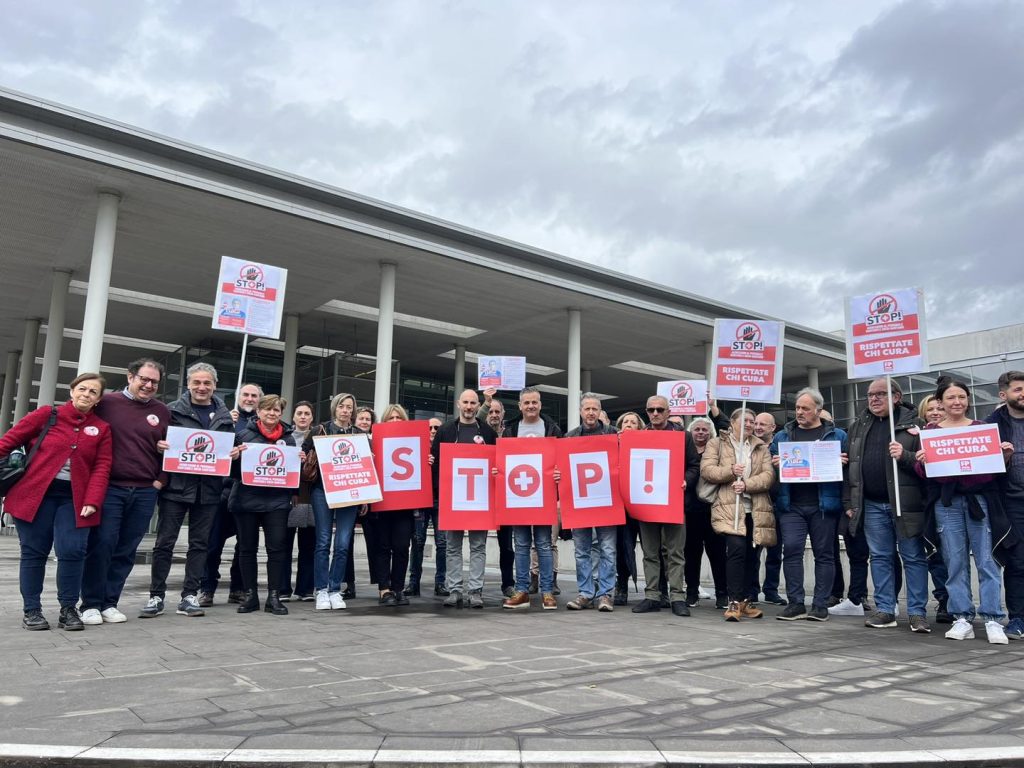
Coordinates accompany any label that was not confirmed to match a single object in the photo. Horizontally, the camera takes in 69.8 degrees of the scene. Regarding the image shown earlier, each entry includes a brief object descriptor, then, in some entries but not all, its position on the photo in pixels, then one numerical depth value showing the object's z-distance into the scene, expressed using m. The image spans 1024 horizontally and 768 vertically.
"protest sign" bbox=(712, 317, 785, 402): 7.94
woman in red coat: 5.42
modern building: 14.85
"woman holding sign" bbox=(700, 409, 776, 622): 6.82
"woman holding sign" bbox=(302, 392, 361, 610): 6.99
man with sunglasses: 6.97
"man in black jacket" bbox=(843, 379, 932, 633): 6.35
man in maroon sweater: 5.88
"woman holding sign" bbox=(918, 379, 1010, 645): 5.88
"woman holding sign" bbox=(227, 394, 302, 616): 6.61
